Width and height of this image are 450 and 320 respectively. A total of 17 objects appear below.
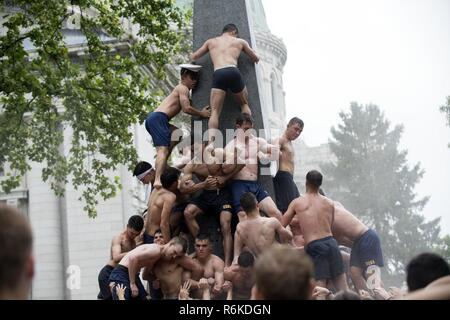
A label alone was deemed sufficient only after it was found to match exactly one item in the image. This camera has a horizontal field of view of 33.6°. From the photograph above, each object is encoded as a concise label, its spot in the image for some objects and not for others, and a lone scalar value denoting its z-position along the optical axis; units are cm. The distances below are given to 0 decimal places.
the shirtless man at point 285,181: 1214
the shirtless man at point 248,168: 1129
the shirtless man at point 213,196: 1119
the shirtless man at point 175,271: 1039
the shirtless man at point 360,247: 1095
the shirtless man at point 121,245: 1166
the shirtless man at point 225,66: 1190
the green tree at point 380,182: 5222
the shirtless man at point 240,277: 994
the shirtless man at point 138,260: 1021
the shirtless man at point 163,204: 1109
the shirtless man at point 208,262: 1031
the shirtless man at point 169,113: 1200
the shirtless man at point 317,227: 1022
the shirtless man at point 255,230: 1010
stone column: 1241
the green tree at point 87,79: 1975
